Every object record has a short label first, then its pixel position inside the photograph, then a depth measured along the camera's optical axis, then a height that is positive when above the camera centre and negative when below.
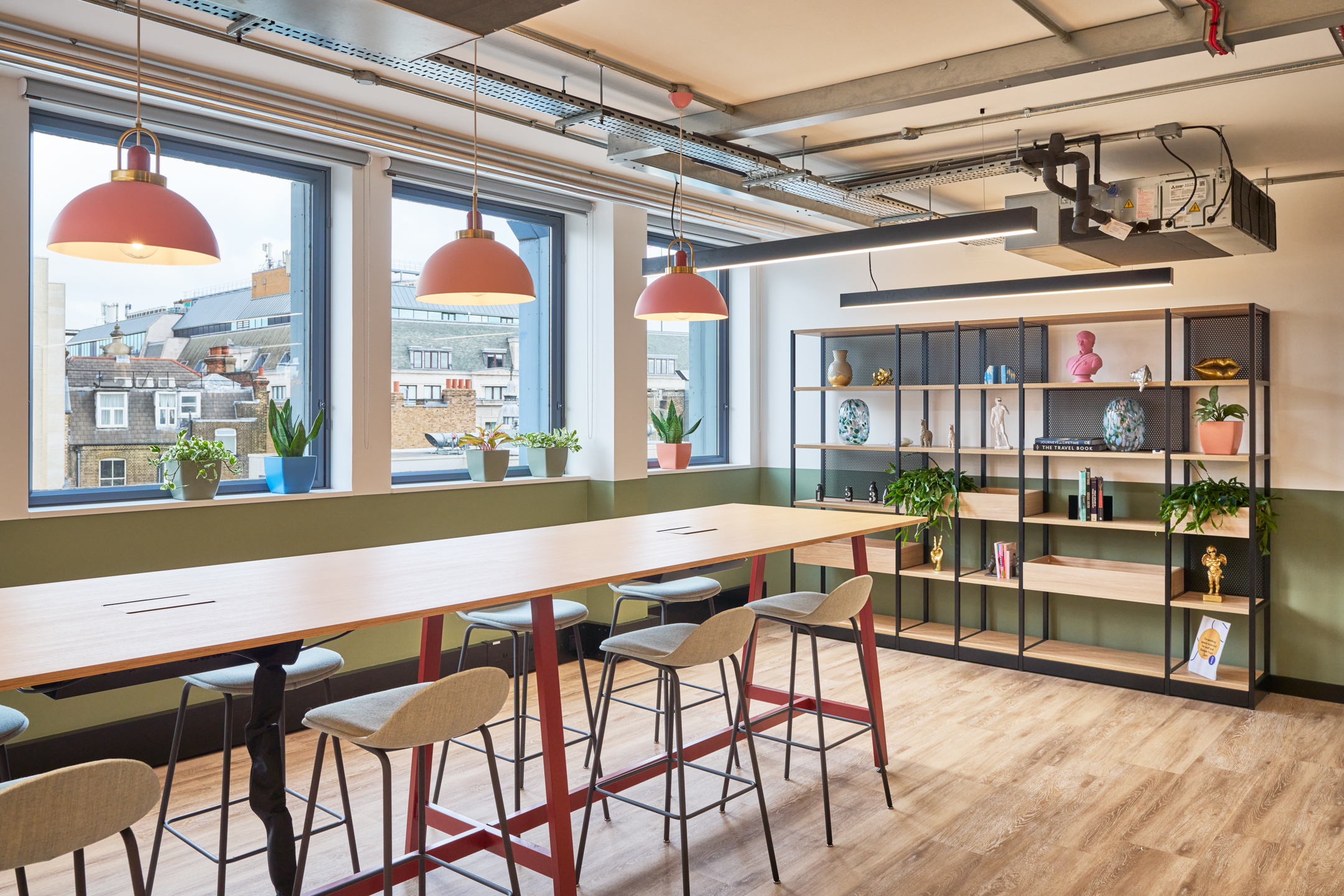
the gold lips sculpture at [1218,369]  4.91 +0.40
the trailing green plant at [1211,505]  4.79 -0.32
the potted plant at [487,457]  5.16 -0.06
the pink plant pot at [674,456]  6.35 -0.07
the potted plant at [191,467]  4.00 -0.08
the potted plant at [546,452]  5.53 -0.04
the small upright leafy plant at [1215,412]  4.84 +0.17
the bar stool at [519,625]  3.45 -0.67
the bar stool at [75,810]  1.53 -0.62
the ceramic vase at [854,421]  6.48 +0.16
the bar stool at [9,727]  2.31 -0.69
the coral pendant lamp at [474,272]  2.87 +0.54
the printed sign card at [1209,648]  4.90 -1.07
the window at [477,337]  5.11 +0.64
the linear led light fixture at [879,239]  3.68 +0.88
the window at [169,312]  3.86 +0.62
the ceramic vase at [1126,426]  5.26 +0.10
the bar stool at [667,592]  4.05 -0.64
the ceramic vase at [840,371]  6.48 +0.51
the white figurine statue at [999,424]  5.88 +0.13
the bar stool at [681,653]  2.80 -0.65
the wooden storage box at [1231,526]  4.72 -0.42
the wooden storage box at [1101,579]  5.01 -0.74
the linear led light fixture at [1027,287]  4.86 +0.88
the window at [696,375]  6.67 +0.53
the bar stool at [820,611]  3.29 -0.61
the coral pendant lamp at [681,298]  3.52 +0.56
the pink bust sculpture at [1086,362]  5.42 +0.48
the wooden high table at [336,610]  1.99 -0.40
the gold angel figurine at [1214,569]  4.98 -0.67
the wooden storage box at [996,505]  5.59 -0.36
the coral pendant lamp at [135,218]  2.16 +0.54
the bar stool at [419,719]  2.14 -0.67
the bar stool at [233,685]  2.57 -0.69
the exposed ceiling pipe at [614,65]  3.25 +1.44
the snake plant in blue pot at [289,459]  4.32 -0.06
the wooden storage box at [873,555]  6.04 -0.73
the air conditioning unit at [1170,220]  3.99 +0.98
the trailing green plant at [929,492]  5.75 -0.29
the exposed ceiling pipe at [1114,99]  3.35 +1.39
